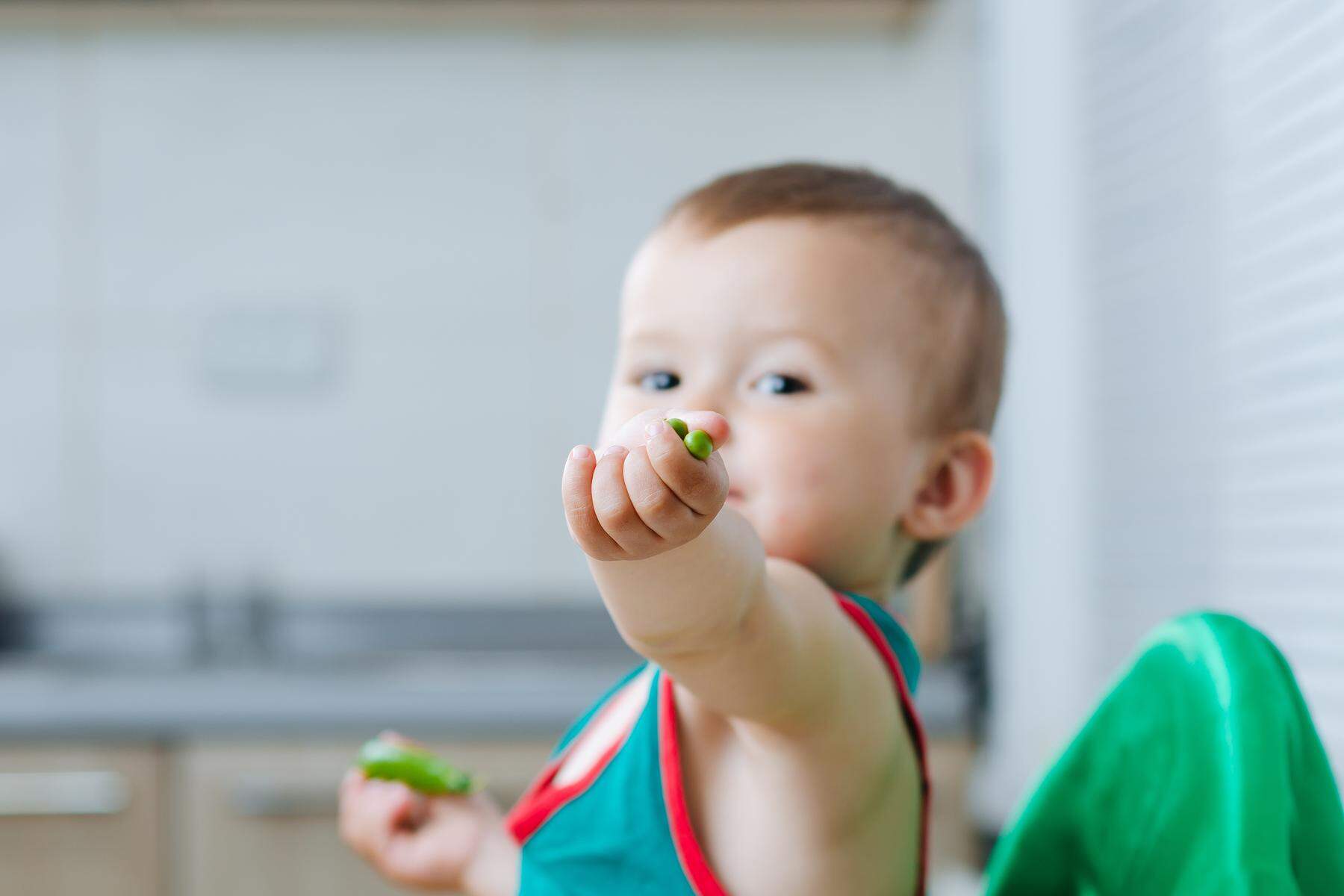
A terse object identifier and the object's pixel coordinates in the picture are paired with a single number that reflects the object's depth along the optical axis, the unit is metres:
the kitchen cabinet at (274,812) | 1.94
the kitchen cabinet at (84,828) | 1.93
